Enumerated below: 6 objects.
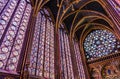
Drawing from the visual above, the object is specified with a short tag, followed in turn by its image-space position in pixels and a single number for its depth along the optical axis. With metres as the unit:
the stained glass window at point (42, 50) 6.58
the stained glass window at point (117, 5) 6.33
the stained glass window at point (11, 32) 5.11
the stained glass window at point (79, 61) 11.43
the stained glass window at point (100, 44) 12.45
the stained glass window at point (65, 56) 8.85
